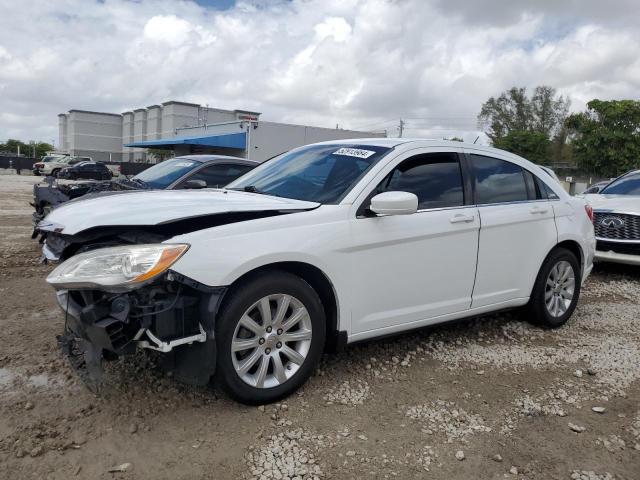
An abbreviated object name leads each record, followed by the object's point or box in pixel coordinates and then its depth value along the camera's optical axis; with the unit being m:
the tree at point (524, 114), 63.03
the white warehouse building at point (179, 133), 29.33
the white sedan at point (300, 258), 2.91
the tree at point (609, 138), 34.62
